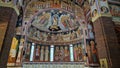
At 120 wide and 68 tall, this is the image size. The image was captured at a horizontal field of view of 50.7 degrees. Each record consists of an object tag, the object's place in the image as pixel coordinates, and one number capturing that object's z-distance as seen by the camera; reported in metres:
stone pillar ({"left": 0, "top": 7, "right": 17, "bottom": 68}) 5.90
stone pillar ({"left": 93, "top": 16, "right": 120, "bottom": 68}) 6.14
